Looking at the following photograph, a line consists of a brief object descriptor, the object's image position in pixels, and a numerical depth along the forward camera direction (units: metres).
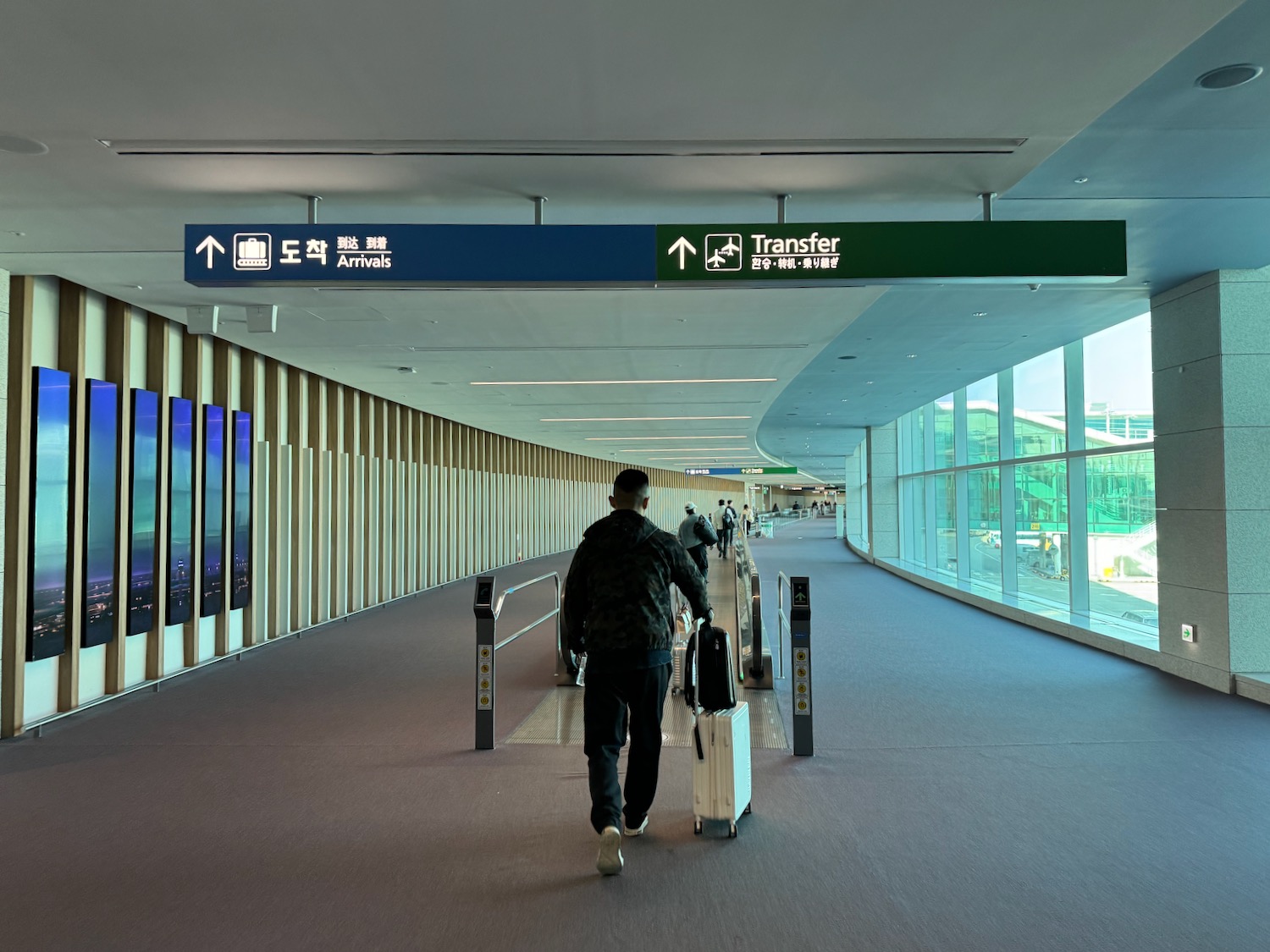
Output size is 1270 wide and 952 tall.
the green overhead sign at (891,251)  4.39
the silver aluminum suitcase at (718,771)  4.00
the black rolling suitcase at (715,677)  4.19
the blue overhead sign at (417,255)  4.36
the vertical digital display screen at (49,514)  6.09
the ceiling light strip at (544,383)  11.72
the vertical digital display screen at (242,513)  9.15
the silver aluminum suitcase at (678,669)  7.05
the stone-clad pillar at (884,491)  21.73
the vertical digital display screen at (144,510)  7.29
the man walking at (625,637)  3.77
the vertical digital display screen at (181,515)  7.87
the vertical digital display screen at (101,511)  6.69
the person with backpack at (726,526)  21.78
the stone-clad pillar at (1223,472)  6.87
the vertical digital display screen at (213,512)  8.50
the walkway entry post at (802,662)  5.31
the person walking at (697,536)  10.33
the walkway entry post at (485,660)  5.51
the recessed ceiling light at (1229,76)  3.50
